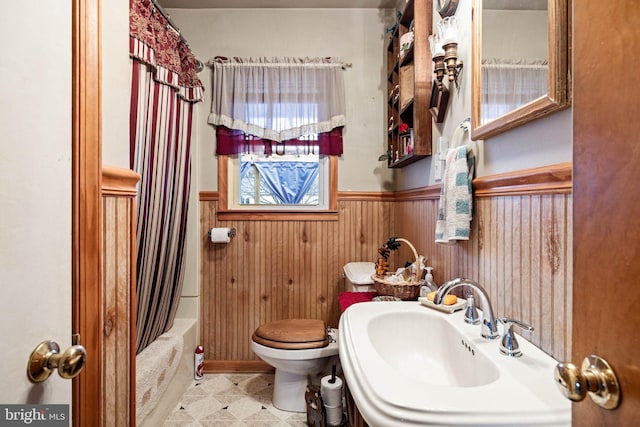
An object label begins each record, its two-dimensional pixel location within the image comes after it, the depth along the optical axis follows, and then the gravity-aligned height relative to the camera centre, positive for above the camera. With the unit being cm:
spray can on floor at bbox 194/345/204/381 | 218 -105
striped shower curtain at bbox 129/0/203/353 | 152 +31
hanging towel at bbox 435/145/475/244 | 114 +6
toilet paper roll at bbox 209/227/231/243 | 224 -17
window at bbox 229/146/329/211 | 238 +22
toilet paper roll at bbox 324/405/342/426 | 160 -102
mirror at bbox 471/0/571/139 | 76 +43
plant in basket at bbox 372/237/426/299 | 141 -32
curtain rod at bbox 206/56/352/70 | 226 +106
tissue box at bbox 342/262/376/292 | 180 -38
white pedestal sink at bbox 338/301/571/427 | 57 -36
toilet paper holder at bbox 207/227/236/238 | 228 -15
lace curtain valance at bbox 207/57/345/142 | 226 +82
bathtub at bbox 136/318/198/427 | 150 -86
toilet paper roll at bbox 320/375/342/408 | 160 -92
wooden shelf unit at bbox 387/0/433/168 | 154 +67
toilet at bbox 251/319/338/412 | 171 -76
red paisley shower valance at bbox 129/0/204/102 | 147 +86
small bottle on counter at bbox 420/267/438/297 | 135 -32
